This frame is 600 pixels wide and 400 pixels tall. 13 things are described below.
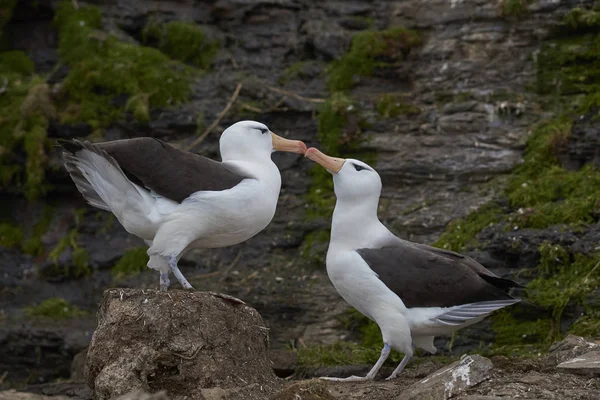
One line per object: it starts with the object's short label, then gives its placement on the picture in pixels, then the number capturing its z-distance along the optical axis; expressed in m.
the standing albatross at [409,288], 15.25
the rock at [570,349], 14.45
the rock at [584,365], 13.27
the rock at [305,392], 13.04
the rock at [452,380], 12.81
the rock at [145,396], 9.47
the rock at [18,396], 12.92
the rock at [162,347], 13.88
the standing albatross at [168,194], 15.01
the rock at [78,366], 20.28
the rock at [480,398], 12.06
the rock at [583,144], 21.38
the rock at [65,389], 17.55
